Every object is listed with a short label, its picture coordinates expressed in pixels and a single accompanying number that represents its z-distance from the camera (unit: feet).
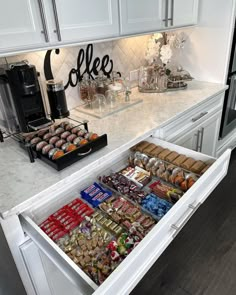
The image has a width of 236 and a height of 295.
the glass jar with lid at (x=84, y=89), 5.19
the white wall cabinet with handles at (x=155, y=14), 4.34
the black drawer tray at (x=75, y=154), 3.15
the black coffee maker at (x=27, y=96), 3.40
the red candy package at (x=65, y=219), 3.16
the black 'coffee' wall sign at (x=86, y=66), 4.69
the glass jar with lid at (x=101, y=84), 5.39
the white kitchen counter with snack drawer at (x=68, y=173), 2.66
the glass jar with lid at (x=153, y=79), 6.06
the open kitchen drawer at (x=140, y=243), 2.28
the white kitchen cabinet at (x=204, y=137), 5.55
